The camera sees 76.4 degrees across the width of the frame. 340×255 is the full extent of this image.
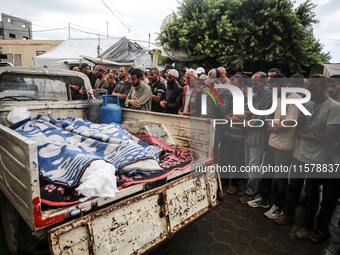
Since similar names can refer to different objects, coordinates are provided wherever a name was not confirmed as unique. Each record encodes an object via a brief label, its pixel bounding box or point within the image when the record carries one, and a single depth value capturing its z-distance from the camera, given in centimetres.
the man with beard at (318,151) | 245
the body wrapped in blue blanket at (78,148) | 177
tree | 730
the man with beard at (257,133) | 324
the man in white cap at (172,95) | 410
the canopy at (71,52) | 1431
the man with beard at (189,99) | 390
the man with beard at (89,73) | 648
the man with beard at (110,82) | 544
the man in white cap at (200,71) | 638
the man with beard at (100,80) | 586
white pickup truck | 135
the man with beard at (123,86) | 470
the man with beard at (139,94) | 404
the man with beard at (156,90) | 448
